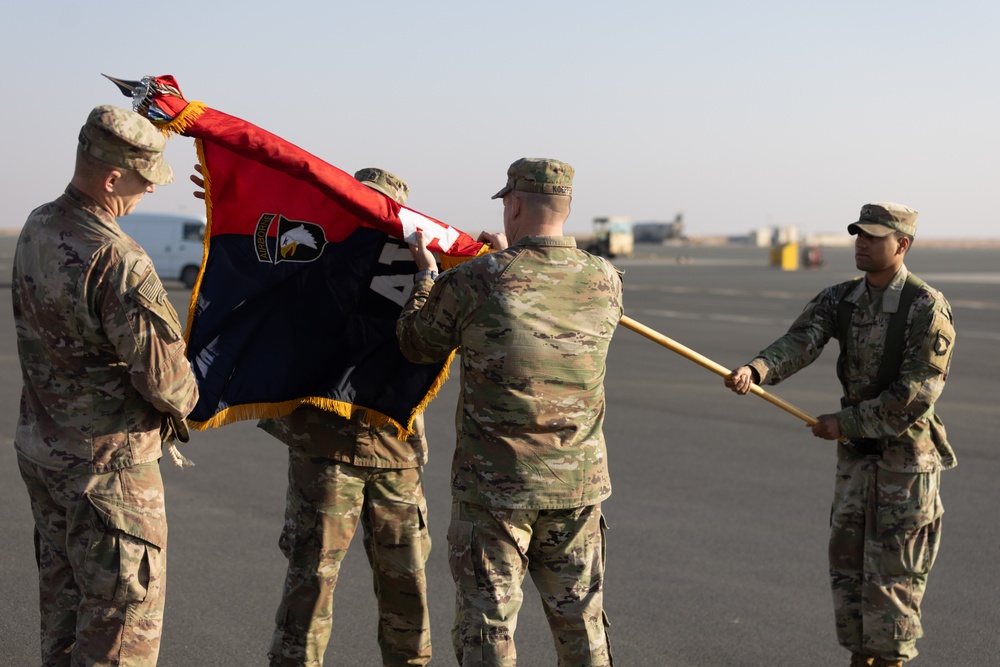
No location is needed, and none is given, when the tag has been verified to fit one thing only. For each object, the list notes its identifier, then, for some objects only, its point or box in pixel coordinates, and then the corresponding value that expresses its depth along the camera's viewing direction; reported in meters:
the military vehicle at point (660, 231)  124.44
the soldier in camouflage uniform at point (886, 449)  4.68
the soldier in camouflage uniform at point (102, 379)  3.56
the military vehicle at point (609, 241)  62.30
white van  29.78
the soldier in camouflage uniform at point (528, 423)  3.73
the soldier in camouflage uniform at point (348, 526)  4.30
